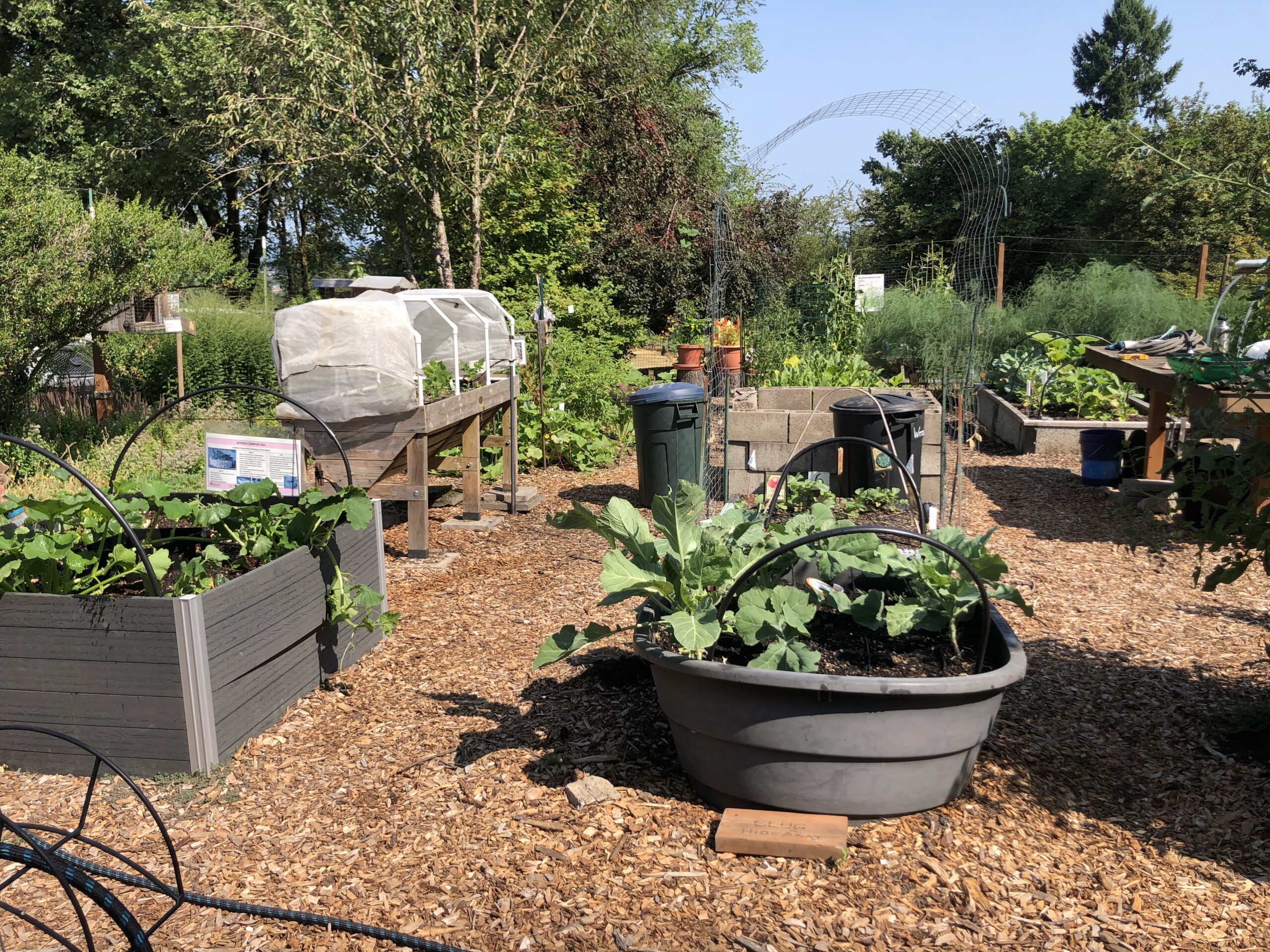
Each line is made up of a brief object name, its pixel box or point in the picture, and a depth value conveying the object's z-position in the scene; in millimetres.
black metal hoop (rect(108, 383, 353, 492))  3547
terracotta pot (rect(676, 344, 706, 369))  13266
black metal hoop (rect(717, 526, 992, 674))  2275
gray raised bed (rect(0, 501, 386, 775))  2924
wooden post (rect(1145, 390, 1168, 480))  6754
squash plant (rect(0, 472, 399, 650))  3121
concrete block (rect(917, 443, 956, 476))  6781
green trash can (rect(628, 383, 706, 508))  6688
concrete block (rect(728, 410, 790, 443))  6918
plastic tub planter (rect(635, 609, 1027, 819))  2402
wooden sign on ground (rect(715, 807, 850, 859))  2410
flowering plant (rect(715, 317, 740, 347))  13305
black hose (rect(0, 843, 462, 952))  2127
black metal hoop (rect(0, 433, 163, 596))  2678
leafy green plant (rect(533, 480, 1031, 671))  2643
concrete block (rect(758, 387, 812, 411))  7902
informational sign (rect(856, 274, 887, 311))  12836
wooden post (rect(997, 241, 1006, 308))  12734
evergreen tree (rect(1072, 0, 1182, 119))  43000
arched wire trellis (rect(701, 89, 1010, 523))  5949
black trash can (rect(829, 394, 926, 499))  6094
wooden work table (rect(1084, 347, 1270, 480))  4262
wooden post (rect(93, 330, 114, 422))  11242
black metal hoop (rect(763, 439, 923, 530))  3316
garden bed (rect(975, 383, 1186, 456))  8703
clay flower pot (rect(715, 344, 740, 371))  12070
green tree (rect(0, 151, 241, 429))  7801
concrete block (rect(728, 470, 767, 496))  7180
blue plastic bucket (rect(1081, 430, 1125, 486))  7297
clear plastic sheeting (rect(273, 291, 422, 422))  5340
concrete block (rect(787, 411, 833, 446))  6887
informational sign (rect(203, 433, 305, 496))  4055
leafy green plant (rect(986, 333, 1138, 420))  9141
